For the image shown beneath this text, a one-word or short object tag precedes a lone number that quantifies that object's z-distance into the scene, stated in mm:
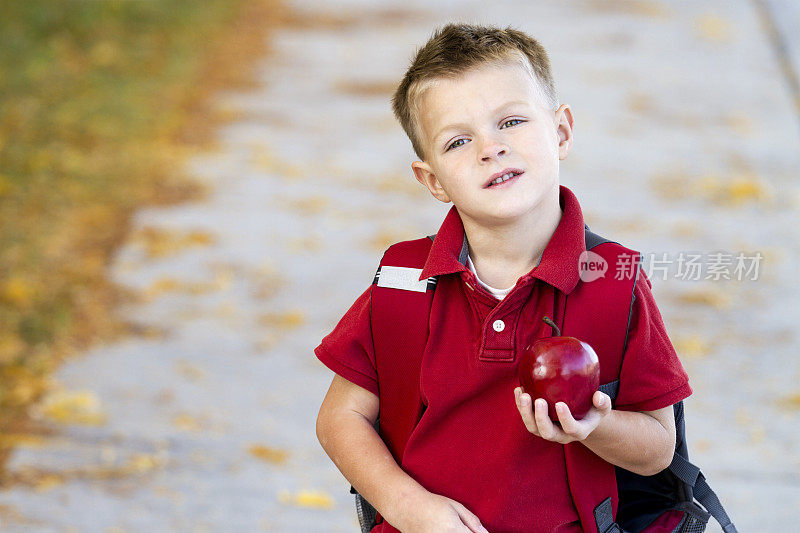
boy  3639
